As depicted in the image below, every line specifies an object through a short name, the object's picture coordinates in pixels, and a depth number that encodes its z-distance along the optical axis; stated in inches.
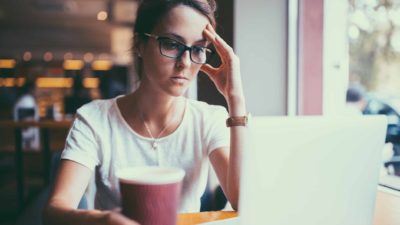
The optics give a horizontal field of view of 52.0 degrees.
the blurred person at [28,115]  190.5
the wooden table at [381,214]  41.3
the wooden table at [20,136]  174.2
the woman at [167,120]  49.1
